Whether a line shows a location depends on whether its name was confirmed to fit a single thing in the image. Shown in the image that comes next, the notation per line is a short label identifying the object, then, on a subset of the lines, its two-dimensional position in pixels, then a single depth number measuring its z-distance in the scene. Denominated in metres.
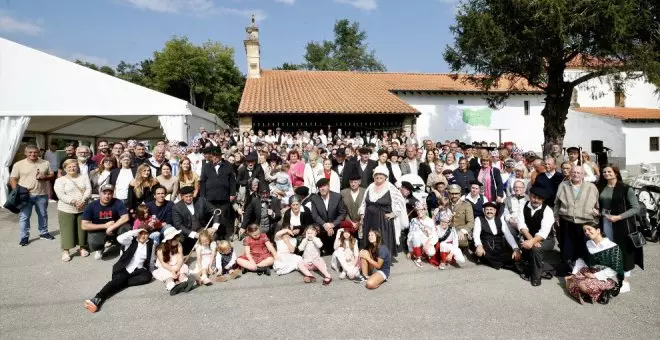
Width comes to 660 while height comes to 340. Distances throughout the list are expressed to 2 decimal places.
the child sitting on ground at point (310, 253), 4.88
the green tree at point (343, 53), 46.41
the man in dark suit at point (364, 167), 6.79
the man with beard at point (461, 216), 5.29
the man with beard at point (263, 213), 5.82
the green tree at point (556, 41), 10.70
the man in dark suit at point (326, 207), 5.48
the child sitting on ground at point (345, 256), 4.77
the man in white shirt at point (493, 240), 5.04
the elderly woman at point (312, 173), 6.80
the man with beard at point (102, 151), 7.56
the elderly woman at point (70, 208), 5.54
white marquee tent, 8.89
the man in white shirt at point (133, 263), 4.39
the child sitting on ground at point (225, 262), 4.88
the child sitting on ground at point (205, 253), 4.85
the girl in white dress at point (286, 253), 5.02
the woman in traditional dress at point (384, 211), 5.22
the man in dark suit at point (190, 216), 5.35
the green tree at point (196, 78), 33.59
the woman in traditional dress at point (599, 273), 3.91
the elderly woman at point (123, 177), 6.01
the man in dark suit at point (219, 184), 6.18
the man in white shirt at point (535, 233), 4.57
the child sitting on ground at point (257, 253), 4.99
